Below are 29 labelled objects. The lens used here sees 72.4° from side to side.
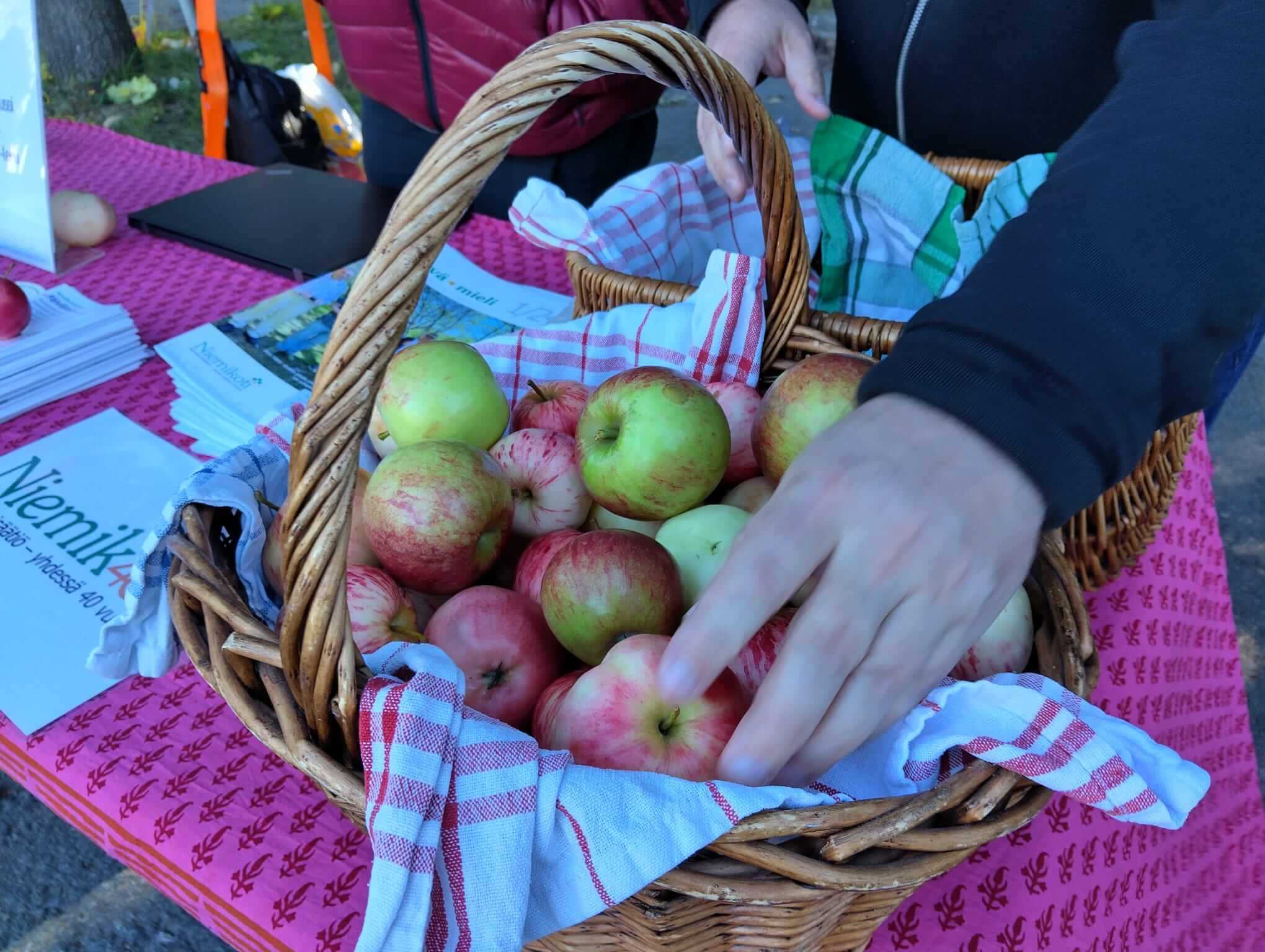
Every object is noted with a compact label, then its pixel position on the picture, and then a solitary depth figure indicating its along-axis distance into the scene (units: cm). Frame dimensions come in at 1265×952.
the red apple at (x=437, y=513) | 64
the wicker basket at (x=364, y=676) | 41
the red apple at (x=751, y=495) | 75
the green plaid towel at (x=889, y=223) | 95
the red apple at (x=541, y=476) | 76
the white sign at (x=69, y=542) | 68
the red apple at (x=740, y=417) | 79
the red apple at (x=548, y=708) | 54
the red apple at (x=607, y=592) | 59
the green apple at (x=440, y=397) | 76
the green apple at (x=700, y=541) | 65
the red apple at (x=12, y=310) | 100
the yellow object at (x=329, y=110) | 224
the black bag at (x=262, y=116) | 198
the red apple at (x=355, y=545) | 66
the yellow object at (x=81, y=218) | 128
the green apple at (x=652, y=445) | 68
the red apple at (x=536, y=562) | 67
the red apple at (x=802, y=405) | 68
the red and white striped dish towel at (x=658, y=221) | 98
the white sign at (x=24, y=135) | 113
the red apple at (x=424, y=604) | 69
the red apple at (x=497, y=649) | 59
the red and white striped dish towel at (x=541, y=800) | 41
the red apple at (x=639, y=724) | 51
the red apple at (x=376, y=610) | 60
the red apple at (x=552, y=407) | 82
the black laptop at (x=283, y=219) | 128
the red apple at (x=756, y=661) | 57
